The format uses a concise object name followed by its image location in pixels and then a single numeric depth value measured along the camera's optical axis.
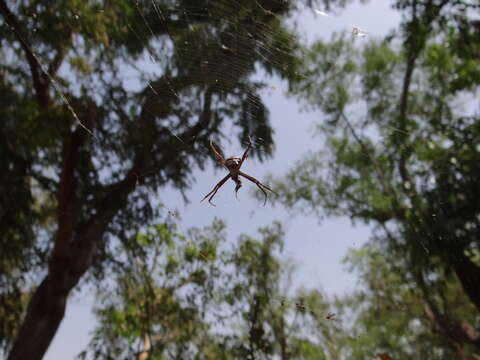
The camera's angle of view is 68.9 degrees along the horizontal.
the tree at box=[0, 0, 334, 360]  4.46
